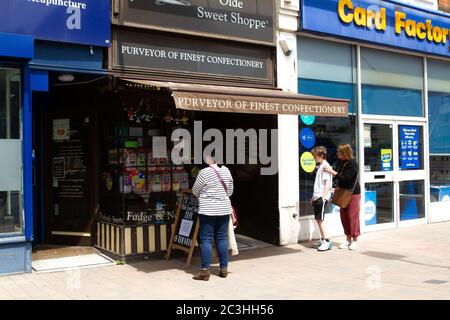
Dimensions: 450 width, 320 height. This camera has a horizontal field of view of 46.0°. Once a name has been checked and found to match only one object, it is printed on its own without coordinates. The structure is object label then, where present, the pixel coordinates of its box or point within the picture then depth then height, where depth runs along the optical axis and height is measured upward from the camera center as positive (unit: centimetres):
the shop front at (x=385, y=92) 953 +144
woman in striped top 638 -53
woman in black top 842 -33
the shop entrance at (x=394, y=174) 1036 -19
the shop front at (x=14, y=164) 635 +7
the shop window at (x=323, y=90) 928 +137
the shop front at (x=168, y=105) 725 +85
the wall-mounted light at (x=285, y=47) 887 +200
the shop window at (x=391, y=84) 1042 +167
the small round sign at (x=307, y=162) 924 +7
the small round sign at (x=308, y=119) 928 +82
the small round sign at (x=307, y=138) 927 +49
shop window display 754 +5
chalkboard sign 714 -81
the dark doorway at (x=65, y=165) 804 +7
